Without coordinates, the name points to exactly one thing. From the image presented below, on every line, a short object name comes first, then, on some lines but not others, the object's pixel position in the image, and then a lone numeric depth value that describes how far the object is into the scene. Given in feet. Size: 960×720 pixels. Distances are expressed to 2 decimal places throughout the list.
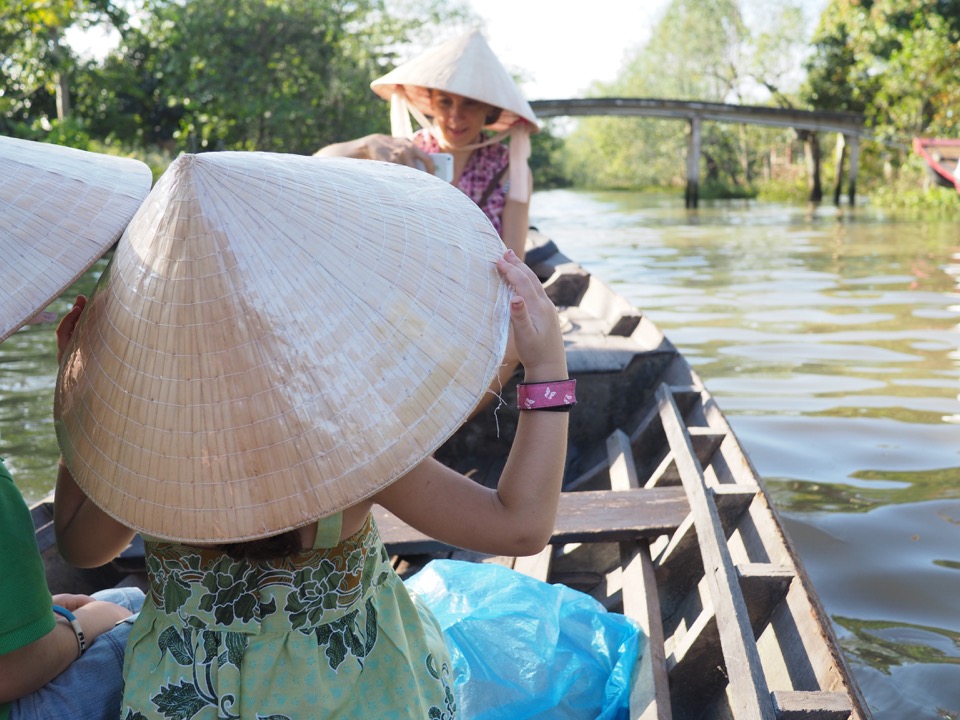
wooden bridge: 75.31
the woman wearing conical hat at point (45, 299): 3.67
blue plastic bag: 5.86
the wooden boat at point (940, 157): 48.39
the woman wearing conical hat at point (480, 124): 10.99
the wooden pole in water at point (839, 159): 78.12
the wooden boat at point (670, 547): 5.88
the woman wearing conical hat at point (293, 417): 3.23
